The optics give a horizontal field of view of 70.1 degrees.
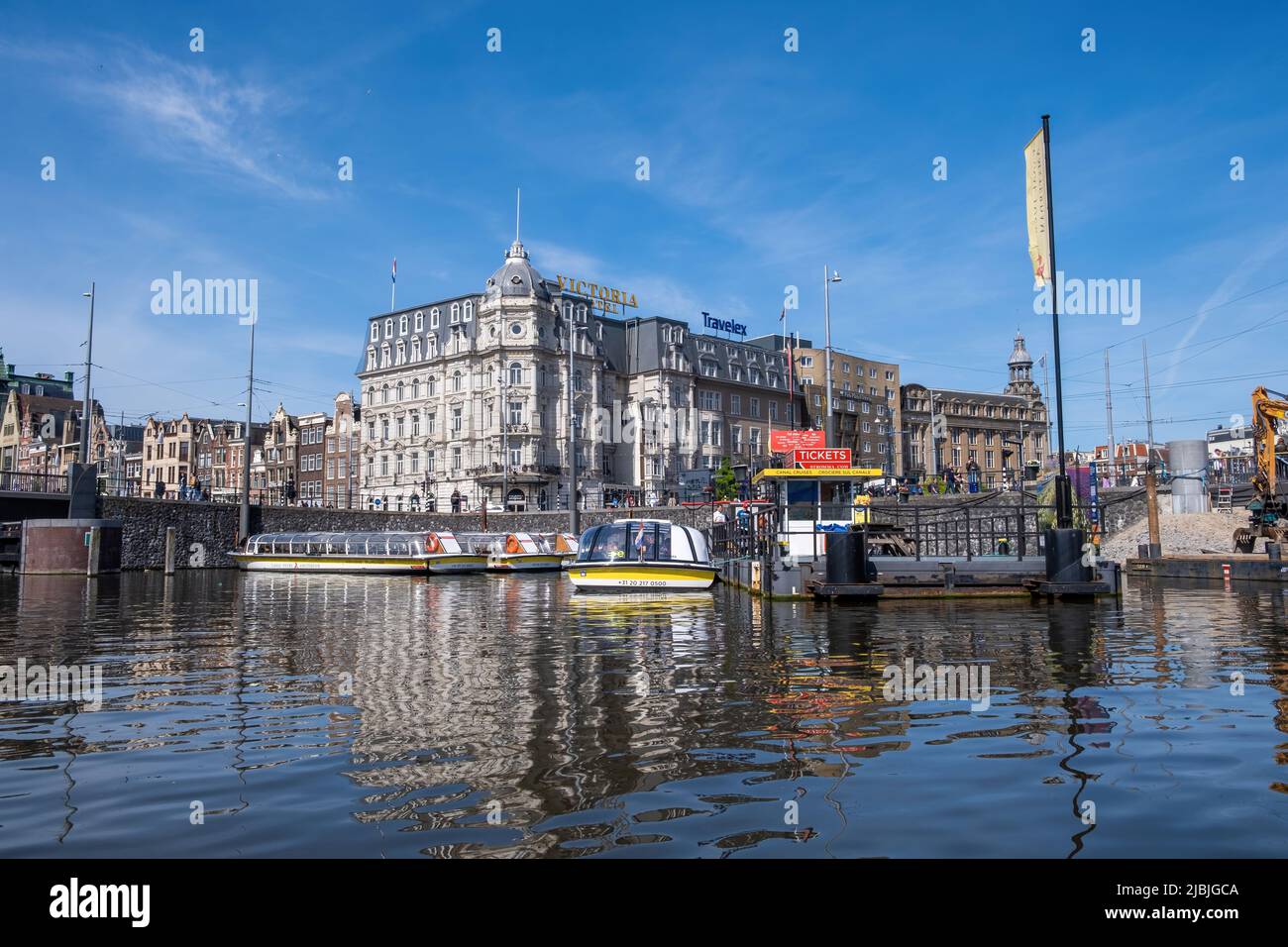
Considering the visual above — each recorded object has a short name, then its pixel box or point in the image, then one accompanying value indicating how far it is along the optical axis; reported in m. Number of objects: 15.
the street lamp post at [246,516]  59.38
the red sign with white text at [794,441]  35.31
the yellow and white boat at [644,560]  33.16
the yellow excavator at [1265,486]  41.50
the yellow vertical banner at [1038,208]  25.31
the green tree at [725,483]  82.88
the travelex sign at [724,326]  109.50
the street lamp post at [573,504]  62.34
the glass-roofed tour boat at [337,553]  51.75
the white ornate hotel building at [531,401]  88.38
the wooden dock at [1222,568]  35.72
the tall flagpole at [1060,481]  24.53
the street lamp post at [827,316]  42.84
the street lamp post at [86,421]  49.25
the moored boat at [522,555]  54.22
